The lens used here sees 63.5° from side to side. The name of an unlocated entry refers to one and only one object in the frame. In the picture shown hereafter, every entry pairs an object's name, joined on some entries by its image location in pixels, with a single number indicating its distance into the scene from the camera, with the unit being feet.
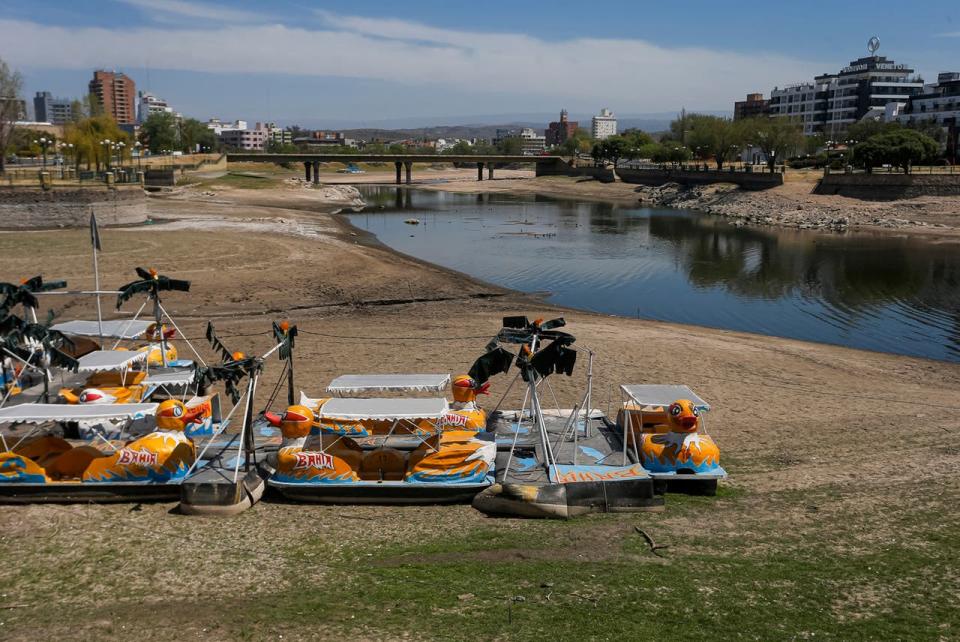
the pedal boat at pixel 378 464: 42.22
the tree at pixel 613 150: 465.06
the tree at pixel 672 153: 399.61
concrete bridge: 415.85
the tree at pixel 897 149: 255.70
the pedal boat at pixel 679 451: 43.60
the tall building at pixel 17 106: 186.73
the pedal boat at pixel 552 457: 40.91
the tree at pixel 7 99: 188.16
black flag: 68.33
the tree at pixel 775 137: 314.35
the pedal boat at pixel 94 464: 41.75
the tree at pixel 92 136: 224.12
